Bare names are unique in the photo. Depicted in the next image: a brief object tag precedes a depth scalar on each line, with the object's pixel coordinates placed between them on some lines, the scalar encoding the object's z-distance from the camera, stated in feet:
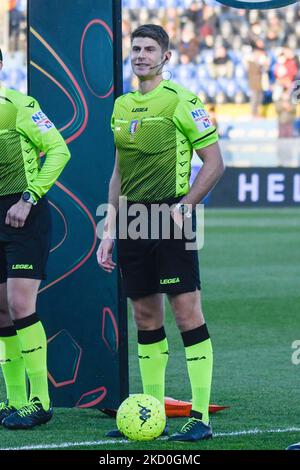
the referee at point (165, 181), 32.48
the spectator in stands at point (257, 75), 167.53
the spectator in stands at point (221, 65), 172.04
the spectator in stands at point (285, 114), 159.18
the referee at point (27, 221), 34.63
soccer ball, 32.27
